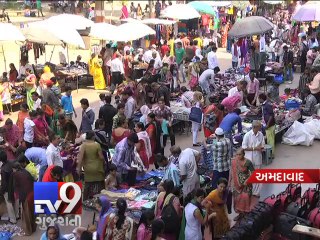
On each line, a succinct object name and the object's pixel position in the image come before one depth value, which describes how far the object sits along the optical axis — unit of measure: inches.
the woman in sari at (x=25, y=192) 365.7
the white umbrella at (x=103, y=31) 786.8
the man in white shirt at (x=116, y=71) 738.8
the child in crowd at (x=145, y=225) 306.5
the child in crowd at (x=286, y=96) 621.0
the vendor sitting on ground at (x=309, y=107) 596.7
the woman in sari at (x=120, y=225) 302.0
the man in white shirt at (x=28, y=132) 460.4
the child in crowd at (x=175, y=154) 380.5
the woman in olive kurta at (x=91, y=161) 391.9
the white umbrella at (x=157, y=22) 949.8
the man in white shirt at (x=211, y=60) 741.9
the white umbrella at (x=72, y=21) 761.6
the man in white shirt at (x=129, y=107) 522.9
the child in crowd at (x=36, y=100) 534.3
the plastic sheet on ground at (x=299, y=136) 550.6
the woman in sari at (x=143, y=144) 425.1
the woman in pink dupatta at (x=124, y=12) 1363.2
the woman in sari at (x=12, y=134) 454.3
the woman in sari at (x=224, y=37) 1130.0
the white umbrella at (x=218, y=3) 1107.4
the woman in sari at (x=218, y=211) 331.0
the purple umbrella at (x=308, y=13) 803.8
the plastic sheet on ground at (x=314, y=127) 561.0
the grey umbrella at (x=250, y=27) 682.8
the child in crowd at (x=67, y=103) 546.3
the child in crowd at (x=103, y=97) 520.1
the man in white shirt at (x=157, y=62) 723.8
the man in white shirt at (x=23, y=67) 706.3
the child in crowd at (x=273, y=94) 622.2
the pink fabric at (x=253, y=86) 596.1
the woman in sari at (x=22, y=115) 481.7
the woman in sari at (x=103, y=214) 309.9
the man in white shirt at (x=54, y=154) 394.3
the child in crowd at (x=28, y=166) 383.2
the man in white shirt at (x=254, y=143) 431.5
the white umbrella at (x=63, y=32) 710.5
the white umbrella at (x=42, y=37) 705.6
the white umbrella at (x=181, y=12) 986.1
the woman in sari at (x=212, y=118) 501.4
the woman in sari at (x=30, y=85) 580.4
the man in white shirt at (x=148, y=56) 801.4
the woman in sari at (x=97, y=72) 774.5
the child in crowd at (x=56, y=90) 559.2
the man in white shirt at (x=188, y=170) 375.6
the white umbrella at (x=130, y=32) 792.9
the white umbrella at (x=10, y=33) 654.5
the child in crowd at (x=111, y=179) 390.3
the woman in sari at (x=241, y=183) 366.3
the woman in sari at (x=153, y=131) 454.3
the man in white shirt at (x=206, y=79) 634.8
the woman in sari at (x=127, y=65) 764.7
